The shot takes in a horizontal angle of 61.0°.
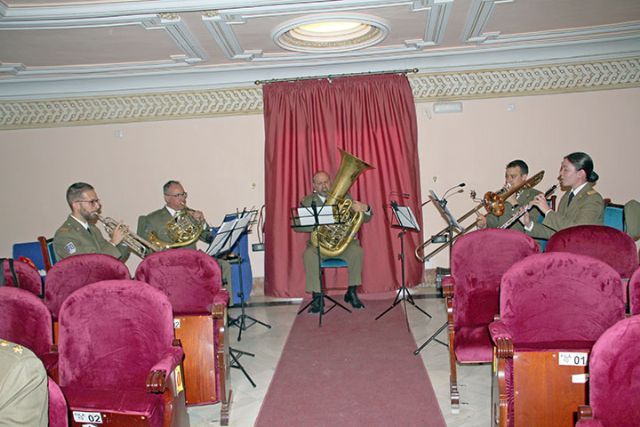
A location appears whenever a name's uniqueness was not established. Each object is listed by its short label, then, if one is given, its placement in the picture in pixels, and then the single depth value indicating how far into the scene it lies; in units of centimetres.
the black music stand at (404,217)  480
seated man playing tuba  560
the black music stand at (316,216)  475
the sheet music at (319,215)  477
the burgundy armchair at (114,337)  274
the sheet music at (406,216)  480
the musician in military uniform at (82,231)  428
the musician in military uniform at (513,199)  517
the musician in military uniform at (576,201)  410
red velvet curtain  614
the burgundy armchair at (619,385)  203
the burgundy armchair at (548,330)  261
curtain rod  612
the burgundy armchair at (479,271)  350
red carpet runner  339
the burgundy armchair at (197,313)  335
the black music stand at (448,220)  435
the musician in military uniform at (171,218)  539
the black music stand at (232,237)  425
